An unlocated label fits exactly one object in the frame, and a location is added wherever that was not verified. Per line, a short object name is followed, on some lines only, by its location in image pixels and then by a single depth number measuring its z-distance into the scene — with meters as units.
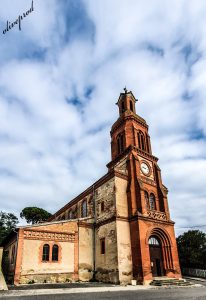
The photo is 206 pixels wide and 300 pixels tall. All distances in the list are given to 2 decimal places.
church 21.06
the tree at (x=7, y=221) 46.22
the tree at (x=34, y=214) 55.31
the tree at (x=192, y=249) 35.34
